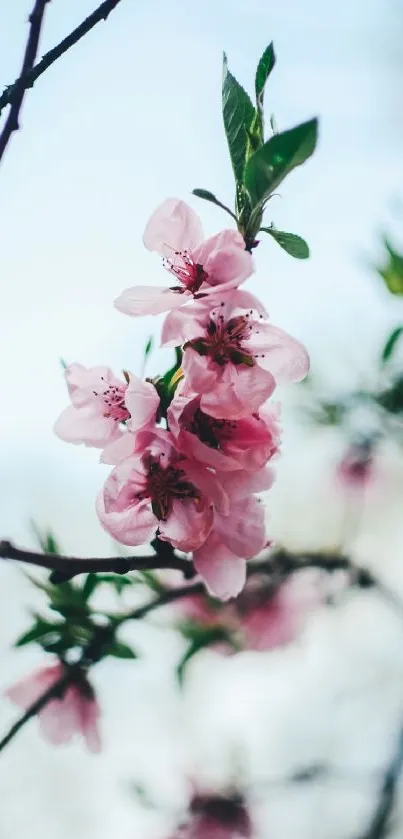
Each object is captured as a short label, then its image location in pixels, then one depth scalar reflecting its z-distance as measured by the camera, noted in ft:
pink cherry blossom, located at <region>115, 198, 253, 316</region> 1.12
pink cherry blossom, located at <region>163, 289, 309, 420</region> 1.13
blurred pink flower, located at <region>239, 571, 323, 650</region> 2.59
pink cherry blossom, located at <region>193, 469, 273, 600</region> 1.19
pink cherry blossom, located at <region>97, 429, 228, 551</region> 1.17
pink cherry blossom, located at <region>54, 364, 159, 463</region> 1.25
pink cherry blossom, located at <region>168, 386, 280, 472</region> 1.15
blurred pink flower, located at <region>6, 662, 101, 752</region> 1.71
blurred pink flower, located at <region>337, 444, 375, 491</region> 2.66
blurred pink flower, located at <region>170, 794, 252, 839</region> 2.72
